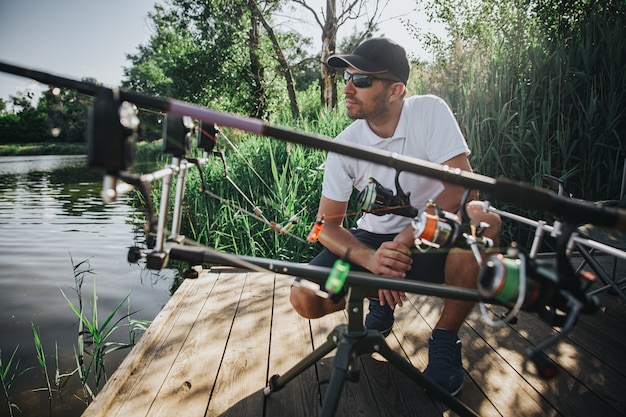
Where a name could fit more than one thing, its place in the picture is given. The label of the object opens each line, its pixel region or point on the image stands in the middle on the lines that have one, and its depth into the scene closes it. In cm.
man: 179
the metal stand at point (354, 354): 120
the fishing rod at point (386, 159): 84
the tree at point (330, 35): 1048
